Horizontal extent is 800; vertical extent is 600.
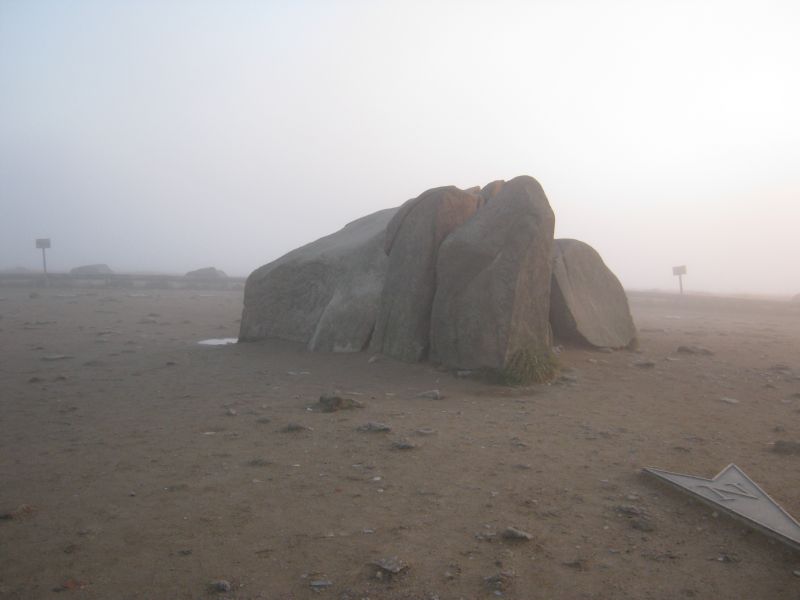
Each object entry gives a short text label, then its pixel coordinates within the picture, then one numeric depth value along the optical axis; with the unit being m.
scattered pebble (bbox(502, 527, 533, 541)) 3.57
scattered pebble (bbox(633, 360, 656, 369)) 8.60
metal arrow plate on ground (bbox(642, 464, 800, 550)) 3.59
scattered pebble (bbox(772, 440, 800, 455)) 5.04
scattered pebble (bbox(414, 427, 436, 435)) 5.54
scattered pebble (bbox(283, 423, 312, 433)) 5.67
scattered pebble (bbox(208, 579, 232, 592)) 3.06
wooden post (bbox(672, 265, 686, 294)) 25.05
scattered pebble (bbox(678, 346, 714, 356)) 9.77
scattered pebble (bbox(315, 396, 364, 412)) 6.38
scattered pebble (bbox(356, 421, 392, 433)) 5.61
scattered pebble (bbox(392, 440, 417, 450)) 5.11
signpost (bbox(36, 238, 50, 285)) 28.48
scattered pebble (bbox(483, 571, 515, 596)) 3.09
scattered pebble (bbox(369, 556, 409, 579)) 3.21
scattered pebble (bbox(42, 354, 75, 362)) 9.45
